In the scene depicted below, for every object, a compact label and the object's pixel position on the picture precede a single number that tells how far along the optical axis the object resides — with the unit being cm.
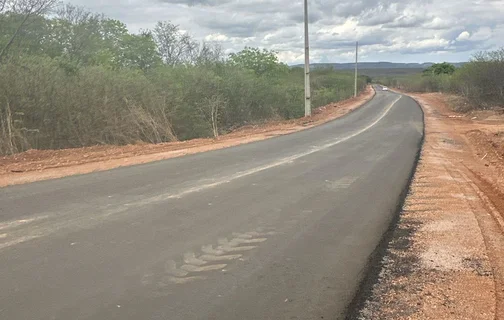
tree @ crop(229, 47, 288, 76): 4081
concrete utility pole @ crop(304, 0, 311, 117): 2925
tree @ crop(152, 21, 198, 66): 4173
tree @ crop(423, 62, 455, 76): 9256
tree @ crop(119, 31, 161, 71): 3444
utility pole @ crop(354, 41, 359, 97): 6819
